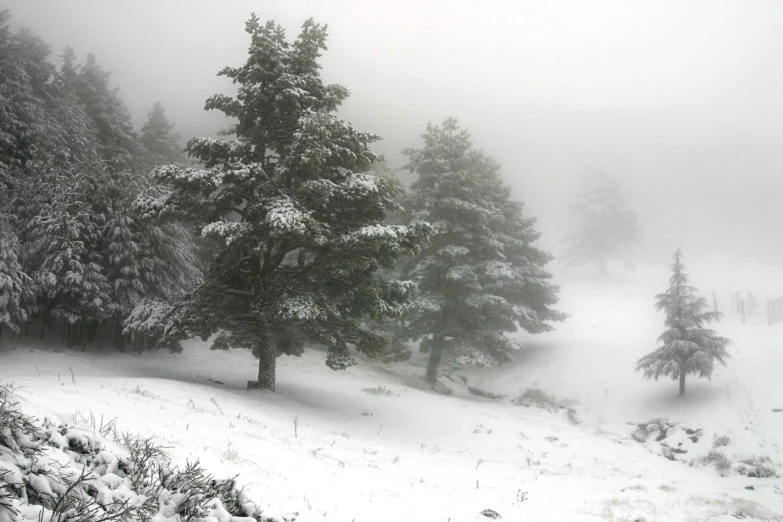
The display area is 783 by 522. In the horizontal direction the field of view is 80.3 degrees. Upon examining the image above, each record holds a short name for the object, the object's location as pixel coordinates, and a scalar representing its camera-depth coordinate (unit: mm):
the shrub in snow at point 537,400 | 20719
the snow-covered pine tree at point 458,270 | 22281
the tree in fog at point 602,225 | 49031
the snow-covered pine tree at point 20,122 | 20062
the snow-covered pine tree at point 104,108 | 30469
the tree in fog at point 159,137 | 34000
